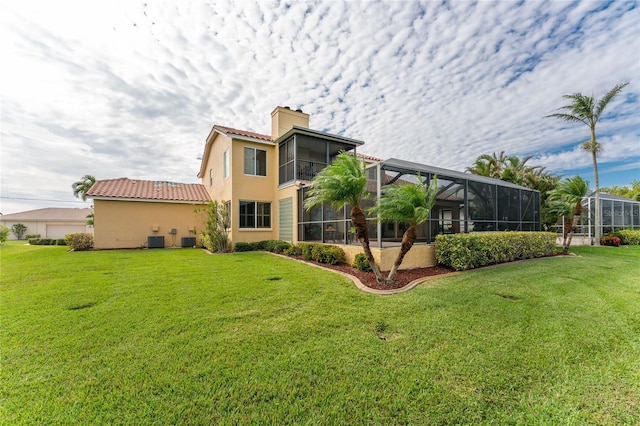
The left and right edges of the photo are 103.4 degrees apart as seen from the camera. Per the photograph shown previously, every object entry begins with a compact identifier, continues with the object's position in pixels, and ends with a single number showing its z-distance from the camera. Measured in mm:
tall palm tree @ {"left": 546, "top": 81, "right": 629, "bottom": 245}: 16219
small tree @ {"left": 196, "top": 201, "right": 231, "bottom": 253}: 13219
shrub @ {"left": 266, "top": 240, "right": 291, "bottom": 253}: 12633
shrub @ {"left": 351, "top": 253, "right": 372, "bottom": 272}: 7918
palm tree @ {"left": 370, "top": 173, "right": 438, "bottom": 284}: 6195
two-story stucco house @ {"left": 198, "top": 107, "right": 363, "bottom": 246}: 13461
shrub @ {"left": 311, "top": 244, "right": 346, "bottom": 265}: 9188
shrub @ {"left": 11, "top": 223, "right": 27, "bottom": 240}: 31484
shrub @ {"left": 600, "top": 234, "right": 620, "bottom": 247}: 16953
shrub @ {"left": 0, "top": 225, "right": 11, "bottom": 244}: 20609
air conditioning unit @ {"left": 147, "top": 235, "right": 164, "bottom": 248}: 15221
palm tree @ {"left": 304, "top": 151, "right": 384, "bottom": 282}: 6336
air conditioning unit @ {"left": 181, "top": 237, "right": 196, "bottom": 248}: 16156
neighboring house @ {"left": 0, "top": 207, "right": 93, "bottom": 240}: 32188
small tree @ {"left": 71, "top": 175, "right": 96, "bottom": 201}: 23391
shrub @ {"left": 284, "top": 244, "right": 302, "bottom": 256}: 11734
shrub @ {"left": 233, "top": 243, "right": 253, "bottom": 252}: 13117
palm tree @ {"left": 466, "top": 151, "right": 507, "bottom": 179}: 21500
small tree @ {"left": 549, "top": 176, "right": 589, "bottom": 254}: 12750
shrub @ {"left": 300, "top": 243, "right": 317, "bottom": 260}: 10398
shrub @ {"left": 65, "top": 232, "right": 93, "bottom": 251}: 14086
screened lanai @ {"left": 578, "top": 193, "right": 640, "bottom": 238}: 18656
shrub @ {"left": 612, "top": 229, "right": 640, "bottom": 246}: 17703
